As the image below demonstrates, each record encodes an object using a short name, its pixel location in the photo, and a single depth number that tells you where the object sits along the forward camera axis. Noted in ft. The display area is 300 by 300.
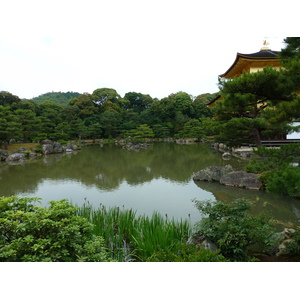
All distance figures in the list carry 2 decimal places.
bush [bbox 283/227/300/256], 9.45
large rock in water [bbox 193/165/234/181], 27.43
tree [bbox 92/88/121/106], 118.73
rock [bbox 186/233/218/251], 9.30
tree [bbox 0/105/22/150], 53.88
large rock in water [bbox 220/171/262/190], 23.96
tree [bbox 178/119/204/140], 92.84
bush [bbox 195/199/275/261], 9.03
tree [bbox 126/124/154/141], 86.63
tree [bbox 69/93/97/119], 102.06
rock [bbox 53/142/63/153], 64.28
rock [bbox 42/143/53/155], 60.69
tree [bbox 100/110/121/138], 96.43
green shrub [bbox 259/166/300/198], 8.83
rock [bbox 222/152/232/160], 48.96
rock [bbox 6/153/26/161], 48.65
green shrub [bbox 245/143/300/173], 12.38
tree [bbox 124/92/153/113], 134.00
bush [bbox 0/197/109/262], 7.07
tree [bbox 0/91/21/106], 76.68
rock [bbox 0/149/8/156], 49.83
